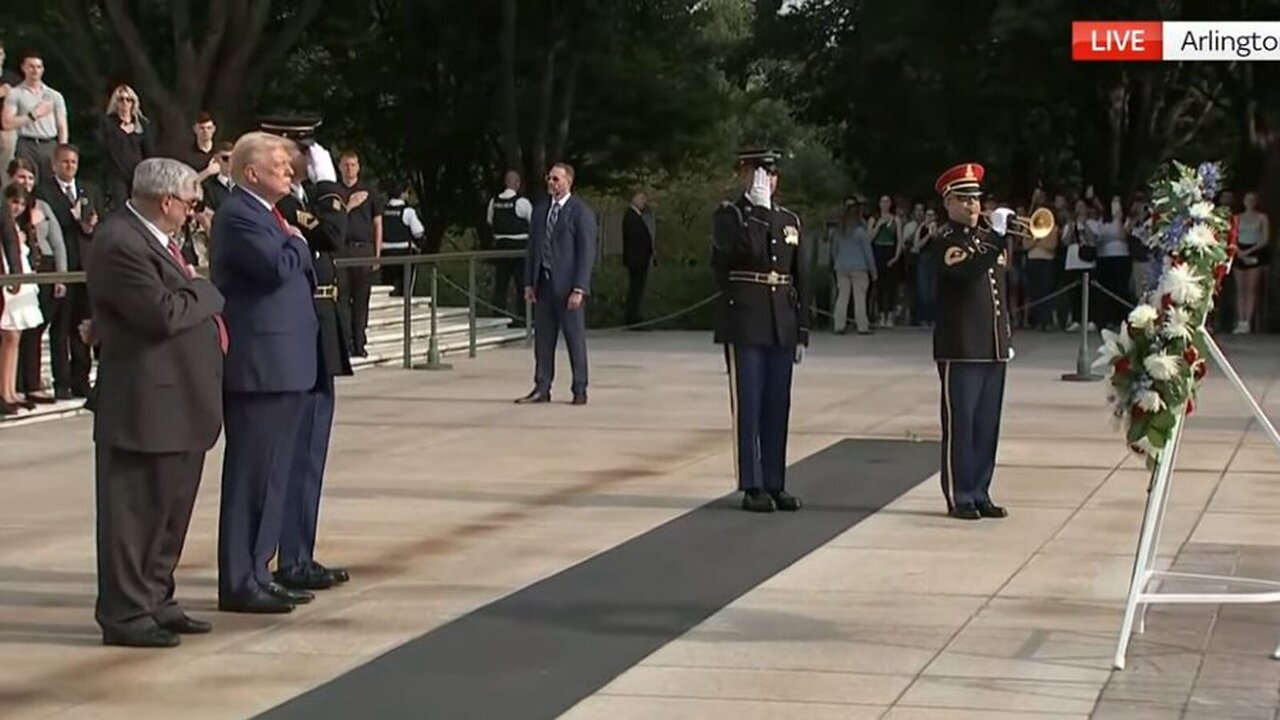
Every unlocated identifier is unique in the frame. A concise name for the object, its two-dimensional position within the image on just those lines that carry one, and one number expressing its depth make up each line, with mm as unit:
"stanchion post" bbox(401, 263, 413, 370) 21625
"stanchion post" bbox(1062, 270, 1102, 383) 20250
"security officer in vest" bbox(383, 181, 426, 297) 25503
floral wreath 8016
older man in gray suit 8102
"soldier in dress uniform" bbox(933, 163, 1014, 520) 11469
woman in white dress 15883
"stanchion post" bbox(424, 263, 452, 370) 21797
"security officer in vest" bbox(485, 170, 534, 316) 26219
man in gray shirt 17531
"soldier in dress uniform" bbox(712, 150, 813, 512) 11703
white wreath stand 8008
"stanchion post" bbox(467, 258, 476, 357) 23062
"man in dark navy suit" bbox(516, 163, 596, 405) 17594
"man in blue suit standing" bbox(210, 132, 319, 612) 8672
